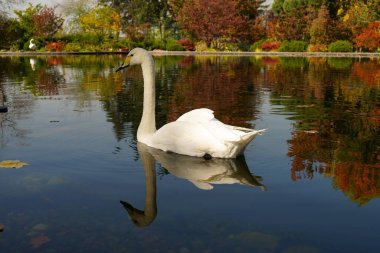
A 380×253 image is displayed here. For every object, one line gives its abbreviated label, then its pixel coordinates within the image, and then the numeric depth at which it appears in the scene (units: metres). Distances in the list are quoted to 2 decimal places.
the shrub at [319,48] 49.59
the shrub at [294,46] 49.97
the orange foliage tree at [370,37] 45.51
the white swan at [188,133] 5.56
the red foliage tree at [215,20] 56.03
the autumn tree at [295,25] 53.03
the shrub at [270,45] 53.33
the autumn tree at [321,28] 48.91
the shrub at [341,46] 47.06
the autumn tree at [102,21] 68.31
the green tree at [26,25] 61.41
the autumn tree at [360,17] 46.69
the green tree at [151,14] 74.88
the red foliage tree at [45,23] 62.22
